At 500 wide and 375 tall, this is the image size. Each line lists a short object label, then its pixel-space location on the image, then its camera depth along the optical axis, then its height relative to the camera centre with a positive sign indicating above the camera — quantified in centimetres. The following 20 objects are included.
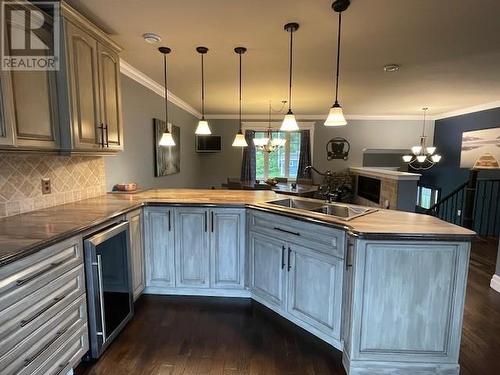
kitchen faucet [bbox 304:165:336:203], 246 -32
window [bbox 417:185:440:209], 694 -92
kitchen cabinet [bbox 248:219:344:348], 190 -93
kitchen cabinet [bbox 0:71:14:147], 148 +20
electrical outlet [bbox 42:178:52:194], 215 -23
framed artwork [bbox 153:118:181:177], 408 +7
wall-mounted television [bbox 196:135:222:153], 690 +38
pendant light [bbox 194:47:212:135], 271 +35
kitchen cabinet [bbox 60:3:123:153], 193 +54
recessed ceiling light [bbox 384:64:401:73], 315 +107
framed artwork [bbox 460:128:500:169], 507 +23
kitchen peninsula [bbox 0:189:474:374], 141 -72
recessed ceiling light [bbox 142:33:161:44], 239 +105
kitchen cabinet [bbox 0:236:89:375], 121 -78
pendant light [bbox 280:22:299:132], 242 +31
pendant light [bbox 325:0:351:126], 210 +33
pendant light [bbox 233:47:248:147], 341 +22
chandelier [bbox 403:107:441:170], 593 +8
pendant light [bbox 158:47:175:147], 275 +23
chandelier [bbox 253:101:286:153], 548 +32
